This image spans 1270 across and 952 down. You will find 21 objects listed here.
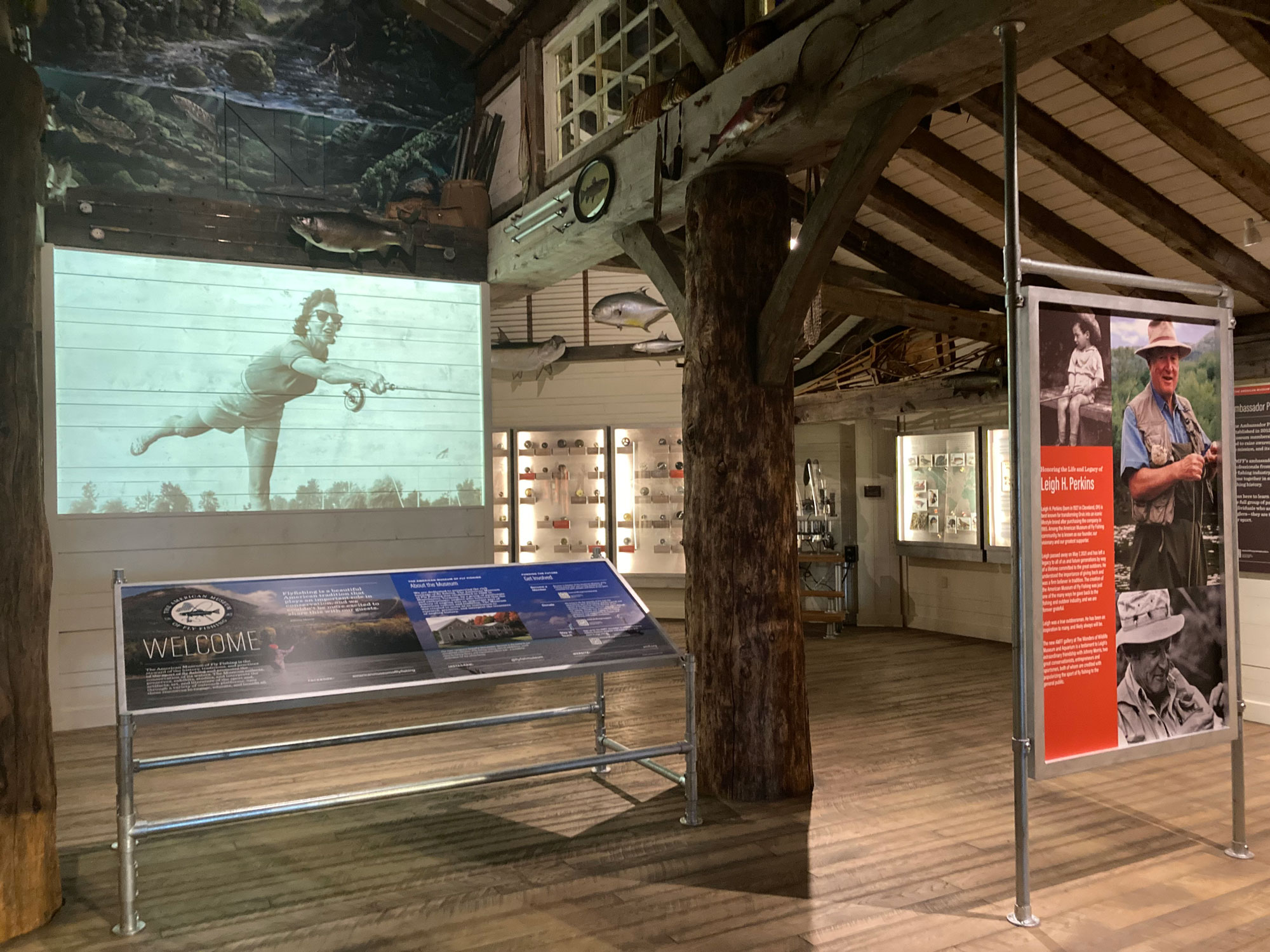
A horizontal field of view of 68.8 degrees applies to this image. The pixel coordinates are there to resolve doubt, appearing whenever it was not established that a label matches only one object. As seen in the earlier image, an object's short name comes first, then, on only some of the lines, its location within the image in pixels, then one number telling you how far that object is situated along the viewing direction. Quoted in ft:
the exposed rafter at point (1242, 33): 12.50
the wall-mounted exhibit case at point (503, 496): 34.91
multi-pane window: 18.81
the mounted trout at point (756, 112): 13.03
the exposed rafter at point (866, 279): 24.82
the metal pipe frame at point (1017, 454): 10.04
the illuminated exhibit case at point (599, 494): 34.17
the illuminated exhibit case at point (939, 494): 30.09
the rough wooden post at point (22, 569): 10.30
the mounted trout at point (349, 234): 22.33
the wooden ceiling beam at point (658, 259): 16.15
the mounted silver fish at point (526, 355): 33.45
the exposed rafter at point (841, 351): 31.50
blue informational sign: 11.07
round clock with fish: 18.34
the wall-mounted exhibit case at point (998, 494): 29.04
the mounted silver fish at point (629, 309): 26.18
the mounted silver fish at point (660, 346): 30.68
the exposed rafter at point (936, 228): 20.57
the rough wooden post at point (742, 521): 14.39
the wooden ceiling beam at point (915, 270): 23.94
